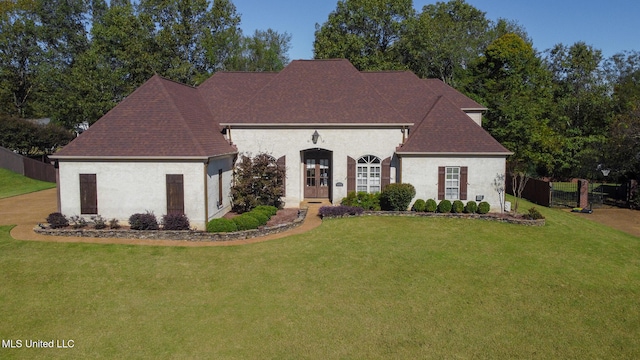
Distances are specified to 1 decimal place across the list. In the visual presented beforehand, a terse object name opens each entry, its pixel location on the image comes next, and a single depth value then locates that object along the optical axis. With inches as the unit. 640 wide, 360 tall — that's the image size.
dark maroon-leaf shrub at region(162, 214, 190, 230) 700.7
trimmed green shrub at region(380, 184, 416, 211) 829.2
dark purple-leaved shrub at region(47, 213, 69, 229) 705.6
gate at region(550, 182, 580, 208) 1082.1
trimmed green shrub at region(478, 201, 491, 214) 827.4
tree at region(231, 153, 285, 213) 825.5
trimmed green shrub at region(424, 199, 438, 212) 837.2
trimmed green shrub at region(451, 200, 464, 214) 834.2
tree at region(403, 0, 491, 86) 1825.8
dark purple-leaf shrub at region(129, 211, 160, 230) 701.9
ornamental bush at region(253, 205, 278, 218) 796.0
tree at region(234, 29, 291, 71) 2295.8
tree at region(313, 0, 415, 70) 1775.3
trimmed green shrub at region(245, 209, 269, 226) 739.4
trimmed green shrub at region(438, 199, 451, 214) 834.2
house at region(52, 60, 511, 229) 726.5
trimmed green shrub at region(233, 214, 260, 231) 704.4
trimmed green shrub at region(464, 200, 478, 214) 826.2
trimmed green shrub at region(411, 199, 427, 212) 839.5
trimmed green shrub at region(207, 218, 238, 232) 685.9
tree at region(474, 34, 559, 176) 1318.9
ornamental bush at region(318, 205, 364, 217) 799.7
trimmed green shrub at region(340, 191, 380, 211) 850.8
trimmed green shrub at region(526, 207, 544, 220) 789.2
